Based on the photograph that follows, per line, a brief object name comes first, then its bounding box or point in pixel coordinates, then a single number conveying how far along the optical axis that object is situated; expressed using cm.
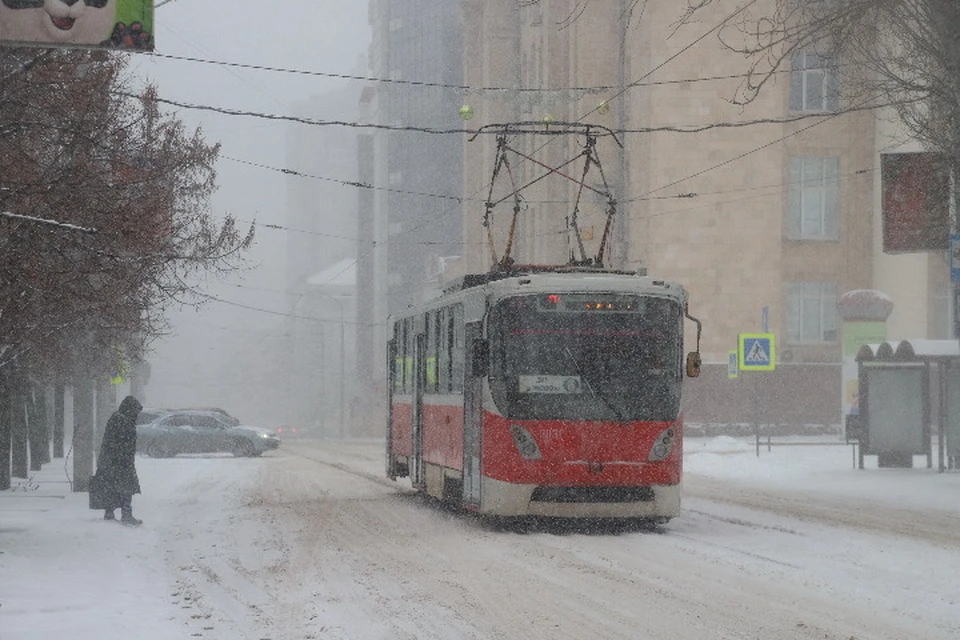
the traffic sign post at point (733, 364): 3834
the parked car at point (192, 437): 4894
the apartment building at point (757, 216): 5550
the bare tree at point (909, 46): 2133
